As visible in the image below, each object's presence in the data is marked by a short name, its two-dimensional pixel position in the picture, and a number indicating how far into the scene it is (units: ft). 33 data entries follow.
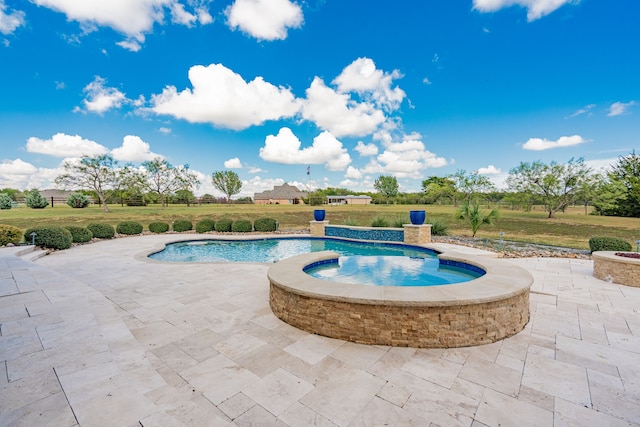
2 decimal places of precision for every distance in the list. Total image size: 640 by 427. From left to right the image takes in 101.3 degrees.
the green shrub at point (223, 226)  48.49
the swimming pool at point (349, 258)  18.51
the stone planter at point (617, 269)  18.37
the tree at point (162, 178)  112.78
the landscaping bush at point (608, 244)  24.72
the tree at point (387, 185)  237.66
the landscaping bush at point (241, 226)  48.42
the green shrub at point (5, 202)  92.99
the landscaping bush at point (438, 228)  45.37
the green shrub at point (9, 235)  30.60
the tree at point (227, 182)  187.11
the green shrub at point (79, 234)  35.94
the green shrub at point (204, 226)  48.73
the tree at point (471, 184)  126.52
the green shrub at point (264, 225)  48.73
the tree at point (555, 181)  79.77
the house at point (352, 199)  221.05
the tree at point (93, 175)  95.66
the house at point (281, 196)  214.48
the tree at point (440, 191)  143.29
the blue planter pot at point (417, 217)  35.37
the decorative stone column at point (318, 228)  45.29
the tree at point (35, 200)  103.19
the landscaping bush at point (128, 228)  46.04
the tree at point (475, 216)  41.73
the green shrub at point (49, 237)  31.58
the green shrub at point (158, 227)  49.32
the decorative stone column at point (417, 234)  35.90
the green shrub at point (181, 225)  50.42
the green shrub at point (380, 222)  45.37
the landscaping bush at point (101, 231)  40.43
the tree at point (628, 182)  77.71
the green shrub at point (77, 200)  111.45
